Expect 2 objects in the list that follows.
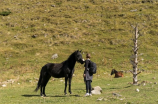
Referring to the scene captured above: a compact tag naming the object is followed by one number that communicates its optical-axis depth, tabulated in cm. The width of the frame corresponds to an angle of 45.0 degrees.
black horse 1408
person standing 1280
